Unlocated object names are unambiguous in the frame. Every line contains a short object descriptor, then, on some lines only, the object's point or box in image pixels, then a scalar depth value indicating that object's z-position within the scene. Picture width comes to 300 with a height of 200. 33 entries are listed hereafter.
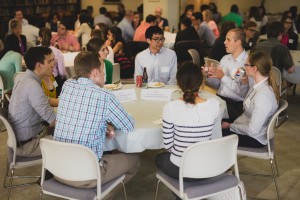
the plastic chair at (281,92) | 4.42
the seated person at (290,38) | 6.69
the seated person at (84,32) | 7.89
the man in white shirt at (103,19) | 10.12
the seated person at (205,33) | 8.12
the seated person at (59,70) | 4.93
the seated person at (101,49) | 4.12
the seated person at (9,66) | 4.81
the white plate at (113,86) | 3.64
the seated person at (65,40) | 6.45
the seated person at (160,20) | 8.99
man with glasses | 4.45
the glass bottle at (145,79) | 3.80
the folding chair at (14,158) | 2.87
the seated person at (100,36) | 5.18
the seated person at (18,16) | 8.26
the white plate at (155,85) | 3.80
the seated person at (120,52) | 5.82
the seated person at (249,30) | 6.71
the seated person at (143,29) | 7.88
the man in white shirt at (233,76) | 3.92
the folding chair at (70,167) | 2.30
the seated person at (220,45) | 5.64
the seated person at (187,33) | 7.35
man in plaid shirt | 2.49
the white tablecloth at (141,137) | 2.72
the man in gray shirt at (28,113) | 3.06
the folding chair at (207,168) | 2.32
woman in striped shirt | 2.46
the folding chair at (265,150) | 3.02
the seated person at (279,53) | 5.04
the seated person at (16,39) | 6.40
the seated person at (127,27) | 8.76
